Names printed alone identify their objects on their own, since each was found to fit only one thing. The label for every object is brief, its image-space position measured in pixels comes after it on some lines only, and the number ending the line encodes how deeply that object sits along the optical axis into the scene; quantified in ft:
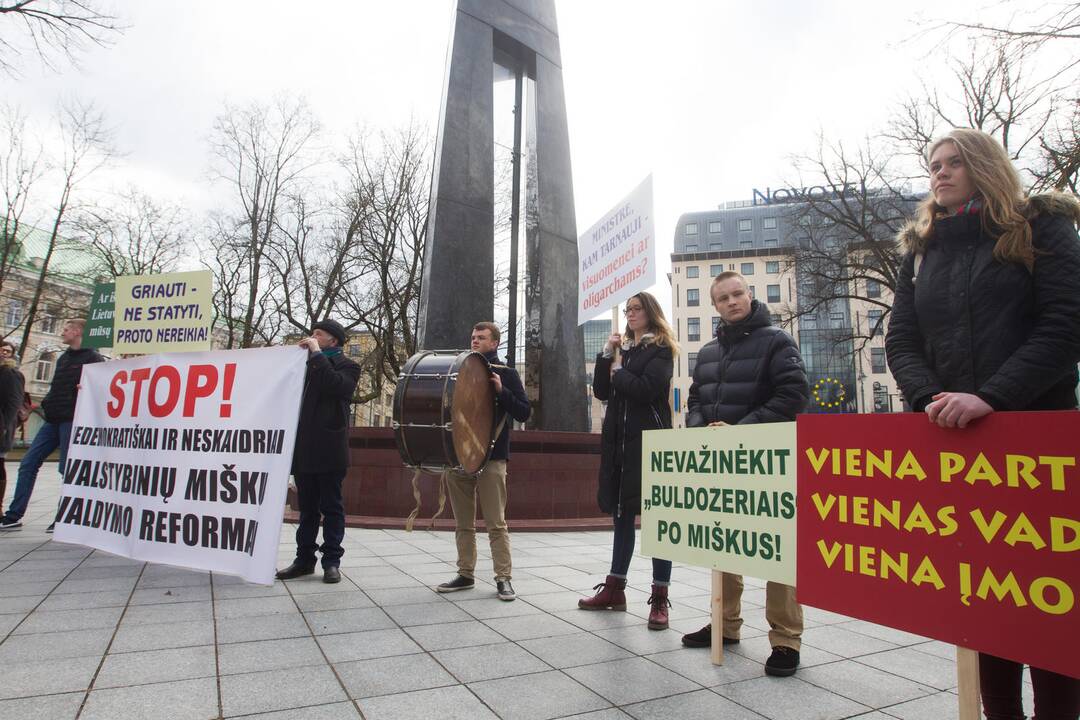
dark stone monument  30.27
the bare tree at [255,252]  75.61
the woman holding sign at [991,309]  6.47
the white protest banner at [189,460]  14.44
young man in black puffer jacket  11.29
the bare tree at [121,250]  77.92
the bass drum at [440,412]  13.26
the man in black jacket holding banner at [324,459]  16.05
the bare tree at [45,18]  27.17
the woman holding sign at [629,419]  13.61
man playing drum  15.07
